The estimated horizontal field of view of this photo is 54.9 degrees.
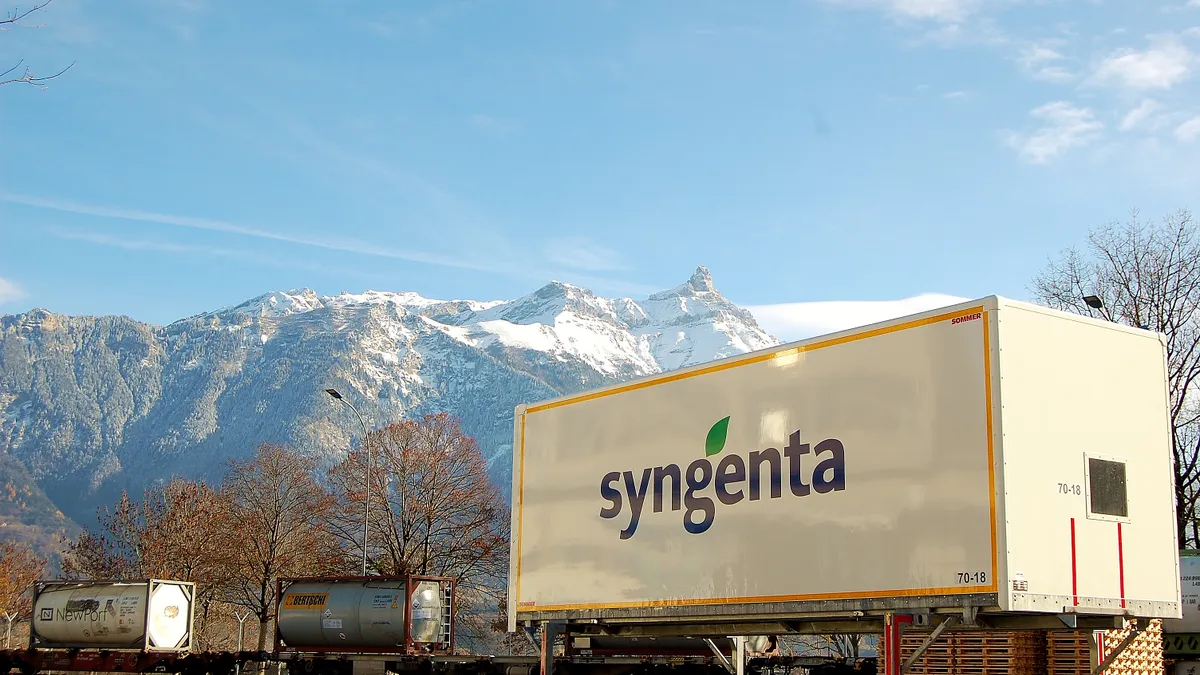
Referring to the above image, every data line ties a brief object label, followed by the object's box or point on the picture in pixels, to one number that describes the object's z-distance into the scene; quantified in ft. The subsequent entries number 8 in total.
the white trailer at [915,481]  36.40
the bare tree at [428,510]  197.88
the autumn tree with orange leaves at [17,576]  257.75
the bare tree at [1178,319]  128.98
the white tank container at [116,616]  97.66
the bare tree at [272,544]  204.03
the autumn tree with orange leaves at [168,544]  206.39
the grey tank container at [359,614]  86.84
